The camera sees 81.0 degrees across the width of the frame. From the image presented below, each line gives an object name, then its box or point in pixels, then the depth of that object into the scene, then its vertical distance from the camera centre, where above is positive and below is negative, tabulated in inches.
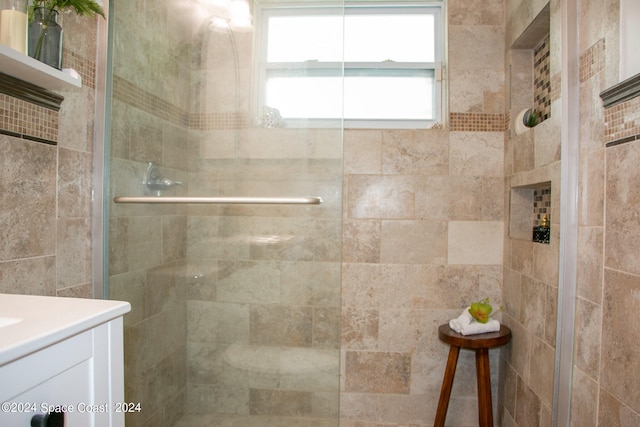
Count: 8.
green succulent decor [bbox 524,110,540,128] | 66.6 +16.9
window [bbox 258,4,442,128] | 85.2 +33.1
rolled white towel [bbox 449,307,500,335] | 68.5 -20.8
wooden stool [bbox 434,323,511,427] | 65.7 -26.9
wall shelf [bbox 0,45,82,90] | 36.9 +15.1
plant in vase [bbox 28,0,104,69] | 42.8 +20.8
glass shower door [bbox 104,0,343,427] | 54.4 -4.0
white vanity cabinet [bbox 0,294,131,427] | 21.4 -9.9
